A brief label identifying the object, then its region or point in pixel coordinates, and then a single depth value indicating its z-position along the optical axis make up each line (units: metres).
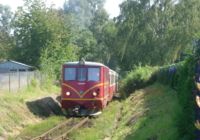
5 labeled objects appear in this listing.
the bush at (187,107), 10.19
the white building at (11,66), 38.72
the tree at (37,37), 45.06
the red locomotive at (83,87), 23.69
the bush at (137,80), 43.87
